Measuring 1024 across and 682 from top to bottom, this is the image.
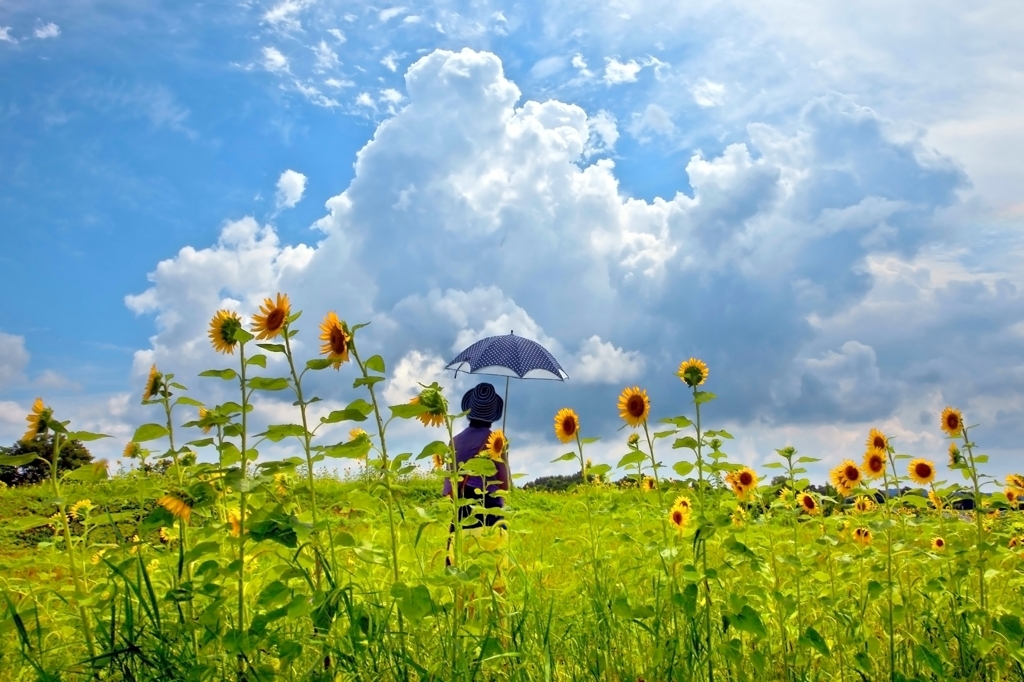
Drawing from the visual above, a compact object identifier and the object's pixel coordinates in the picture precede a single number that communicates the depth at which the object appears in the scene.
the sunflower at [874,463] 4.61
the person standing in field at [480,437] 5.25
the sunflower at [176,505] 2.95
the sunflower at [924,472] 4.96
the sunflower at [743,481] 4.65
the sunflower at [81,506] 4.57
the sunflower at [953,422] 4.21
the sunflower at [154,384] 3.14
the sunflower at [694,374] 3.45
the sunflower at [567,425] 3.98
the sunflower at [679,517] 4.56
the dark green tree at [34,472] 14.55
